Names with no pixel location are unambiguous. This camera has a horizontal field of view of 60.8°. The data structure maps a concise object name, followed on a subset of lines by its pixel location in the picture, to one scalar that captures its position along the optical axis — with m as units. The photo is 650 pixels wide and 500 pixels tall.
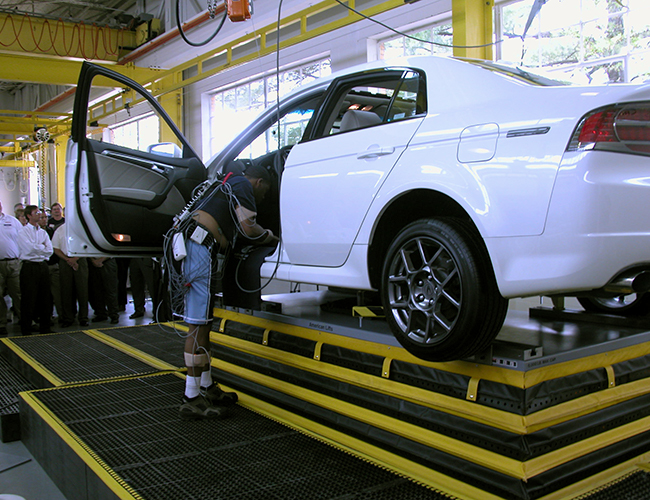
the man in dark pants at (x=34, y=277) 7.60
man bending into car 3.45
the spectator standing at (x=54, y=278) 8.31
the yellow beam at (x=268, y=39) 6.17
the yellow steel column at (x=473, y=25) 5.03
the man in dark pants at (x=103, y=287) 8.58
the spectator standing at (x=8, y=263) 7.69
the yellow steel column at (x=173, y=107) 11.73
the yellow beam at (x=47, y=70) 9.77
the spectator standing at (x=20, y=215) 10.26
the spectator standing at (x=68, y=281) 8.30
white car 1.95
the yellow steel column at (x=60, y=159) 19.06
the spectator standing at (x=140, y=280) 8.59
